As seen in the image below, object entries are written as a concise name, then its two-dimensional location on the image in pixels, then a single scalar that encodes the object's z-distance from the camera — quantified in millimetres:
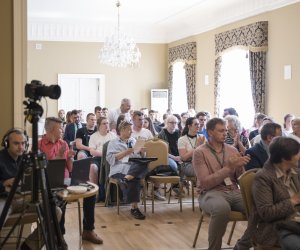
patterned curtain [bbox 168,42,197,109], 11281
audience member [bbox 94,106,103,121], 8781
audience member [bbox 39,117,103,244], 4527
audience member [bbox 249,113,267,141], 7132
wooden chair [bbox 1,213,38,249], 3516
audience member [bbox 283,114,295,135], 7215
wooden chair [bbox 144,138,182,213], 6113
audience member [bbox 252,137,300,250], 3174
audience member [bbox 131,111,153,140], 6727
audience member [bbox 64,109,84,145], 8078
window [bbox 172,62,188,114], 12391
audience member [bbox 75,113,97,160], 6641
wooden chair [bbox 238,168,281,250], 3428
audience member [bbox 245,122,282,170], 4375
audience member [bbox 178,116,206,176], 6155
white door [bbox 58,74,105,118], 12289
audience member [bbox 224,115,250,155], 5961
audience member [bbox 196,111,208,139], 7418
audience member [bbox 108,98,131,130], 7934
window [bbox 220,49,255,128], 9359
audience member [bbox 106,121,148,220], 5688
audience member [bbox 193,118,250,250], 3838
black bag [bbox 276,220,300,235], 2965
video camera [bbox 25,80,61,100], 2622
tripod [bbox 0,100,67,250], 2631
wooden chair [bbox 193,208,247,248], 3924
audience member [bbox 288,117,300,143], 5887
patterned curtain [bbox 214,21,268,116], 8414
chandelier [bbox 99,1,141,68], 10273
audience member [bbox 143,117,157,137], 8150
